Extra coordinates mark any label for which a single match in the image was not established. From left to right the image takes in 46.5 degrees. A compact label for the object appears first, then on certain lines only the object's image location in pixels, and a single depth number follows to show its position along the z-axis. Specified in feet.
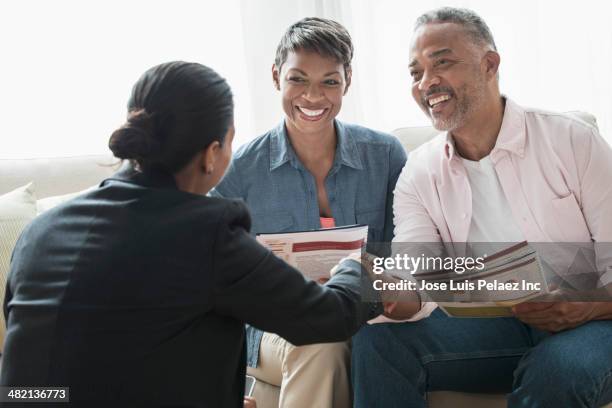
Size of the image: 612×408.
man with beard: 4.88
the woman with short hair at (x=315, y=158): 6.47
